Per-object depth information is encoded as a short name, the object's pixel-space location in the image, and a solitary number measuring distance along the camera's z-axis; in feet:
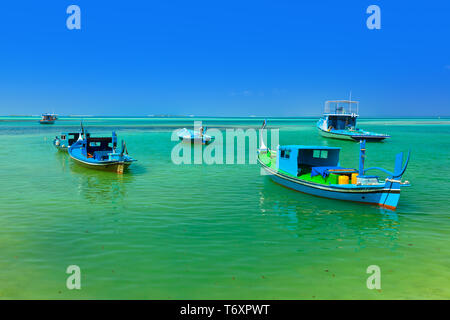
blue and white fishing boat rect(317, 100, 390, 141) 228.82
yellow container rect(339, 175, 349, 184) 63.46
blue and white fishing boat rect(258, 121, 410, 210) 58.95
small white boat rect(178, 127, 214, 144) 182.64
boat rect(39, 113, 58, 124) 462.60
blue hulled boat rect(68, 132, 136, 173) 93.25
